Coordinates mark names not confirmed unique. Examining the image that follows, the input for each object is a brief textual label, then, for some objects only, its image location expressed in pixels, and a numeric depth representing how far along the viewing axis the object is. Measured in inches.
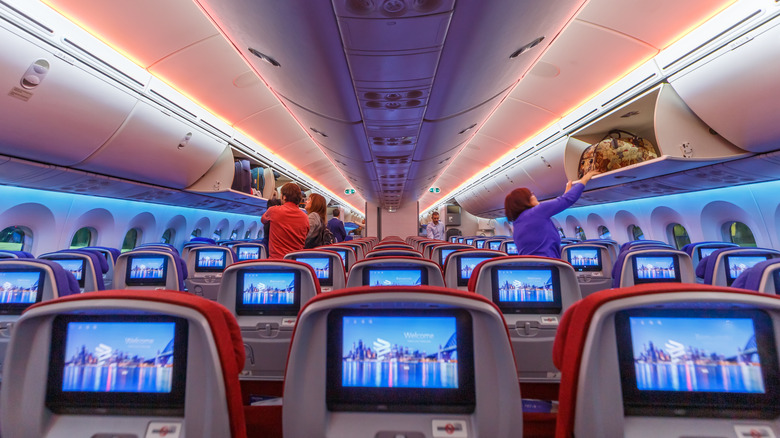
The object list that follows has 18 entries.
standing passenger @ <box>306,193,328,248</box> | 229.7
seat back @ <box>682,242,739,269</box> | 203.8
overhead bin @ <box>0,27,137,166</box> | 119.0
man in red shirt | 183.8
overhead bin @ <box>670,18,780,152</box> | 124.5
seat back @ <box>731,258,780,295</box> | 78.5
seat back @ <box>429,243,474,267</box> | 197.5
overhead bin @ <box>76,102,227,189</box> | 186.9
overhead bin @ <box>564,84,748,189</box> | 177.8
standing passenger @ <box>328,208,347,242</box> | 399.5
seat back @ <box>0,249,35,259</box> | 155.0
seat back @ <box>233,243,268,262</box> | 233.5
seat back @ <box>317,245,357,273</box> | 190.2
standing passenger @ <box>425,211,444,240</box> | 594.2
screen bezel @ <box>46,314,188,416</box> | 47.7
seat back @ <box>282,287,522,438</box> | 46.3
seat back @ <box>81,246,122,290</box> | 206.4
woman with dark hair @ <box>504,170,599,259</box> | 140.6
